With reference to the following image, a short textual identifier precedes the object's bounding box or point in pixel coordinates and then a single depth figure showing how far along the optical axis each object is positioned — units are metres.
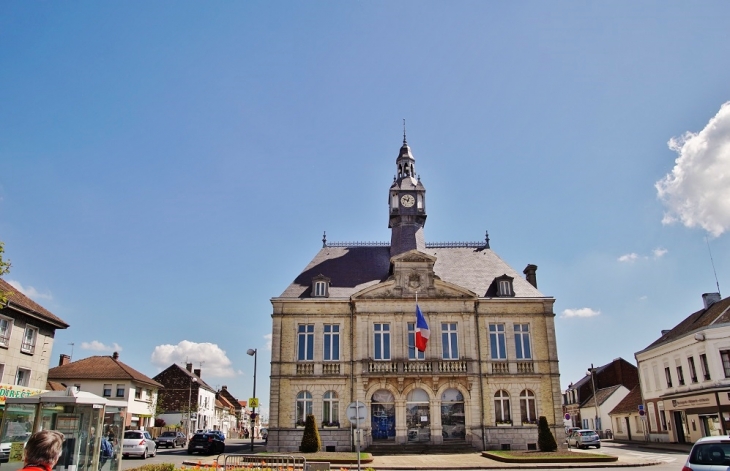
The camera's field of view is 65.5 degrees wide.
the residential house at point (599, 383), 64.62
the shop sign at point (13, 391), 26.09
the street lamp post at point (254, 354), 32.78
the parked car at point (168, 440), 42.88
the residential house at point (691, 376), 34.19
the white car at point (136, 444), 30.59
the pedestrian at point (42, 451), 5.13
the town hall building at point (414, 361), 33.69
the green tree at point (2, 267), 20.55
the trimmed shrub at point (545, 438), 28.95
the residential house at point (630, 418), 47.56
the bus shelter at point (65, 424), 14.70
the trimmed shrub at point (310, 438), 29.34
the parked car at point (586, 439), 38.78
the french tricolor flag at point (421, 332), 31.94
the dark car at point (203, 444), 33.88
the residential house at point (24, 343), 28.08
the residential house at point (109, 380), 50.75
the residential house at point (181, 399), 67.00
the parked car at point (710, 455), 10.37
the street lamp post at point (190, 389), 66.16
